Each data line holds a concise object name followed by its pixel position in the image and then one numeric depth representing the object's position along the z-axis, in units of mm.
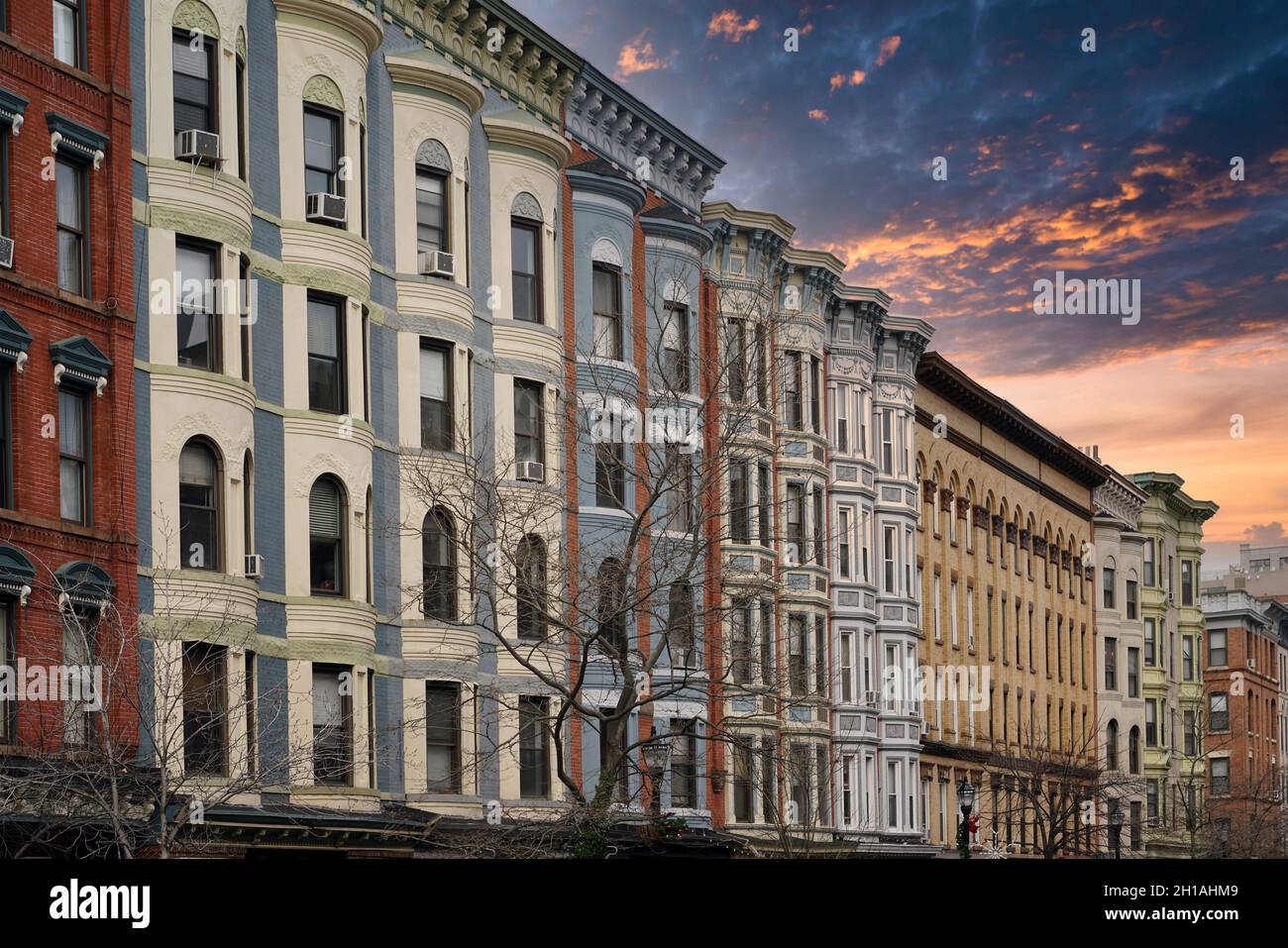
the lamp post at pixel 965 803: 45906
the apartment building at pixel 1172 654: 89312
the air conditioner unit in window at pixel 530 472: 39250
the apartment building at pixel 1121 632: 86750
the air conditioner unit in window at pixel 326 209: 34375
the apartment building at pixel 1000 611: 66688
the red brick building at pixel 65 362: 27266
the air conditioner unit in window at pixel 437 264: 37844
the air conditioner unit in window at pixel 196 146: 31141
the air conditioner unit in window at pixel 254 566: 31656
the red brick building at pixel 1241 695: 105875
